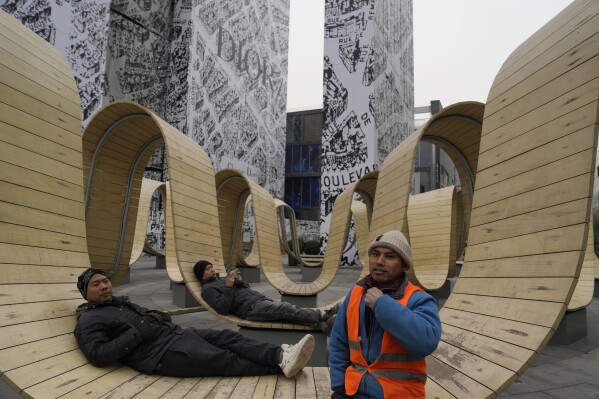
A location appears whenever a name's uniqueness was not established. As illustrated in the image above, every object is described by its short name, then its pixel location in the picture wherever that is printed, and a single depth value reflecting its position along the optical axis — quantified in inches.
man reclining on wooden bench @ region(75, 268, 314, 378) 105.2
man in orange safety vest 64.7
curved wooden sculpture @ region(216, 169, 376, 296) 306.7
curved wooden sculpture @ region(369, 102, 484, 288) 200.7
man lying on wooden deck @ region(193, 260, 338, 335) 175.9
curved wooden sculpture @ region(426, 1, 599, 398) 100.3
